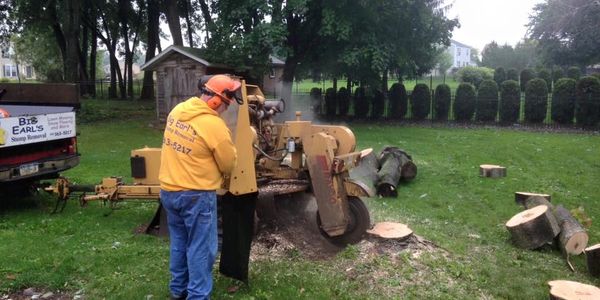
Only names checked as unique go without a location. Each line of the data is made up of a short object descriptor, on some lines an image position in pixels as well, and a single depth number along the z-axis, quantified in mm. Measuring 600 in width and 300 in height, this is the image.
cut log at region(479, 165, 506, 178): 10078
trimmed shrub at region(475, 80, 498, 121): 18641
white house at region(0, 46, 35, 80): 71500
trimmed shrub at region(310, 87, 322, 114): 21703
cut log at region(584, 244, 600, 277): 5371
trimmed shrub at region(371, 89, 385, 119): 20266
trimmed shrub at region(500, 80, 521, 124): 18125
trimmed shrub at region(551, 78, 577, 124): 17438
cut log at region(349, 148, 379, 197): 8805
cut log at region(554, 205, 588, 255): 5949
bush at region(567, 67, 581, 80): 33494
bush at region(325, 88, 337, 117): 21375
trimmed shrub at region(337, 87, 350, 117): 21047
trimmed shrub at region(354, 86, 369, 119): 20469
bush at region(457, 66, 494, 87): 38000
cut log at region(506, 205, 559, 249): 6062
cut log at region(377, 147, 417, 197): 8750
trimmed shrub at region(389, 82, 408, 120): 19984
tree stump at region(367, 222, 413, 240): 5785
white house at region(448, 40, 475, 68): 107512
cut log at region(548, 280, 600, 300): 4543
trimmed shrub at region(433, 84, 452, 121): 19219
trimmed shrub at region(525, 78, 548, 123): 17828
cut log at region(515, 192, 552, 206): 7941
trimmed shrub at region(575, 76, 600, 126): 17003
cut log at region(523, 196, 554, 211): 7213
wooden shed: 17281
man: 3898
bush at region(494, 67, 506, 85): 35938
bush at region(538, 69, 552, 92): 32650
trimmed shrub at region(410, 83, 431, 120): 19594
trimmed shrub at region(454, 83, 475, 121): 18875
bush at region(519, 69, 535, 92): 33750
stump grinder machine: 5758
